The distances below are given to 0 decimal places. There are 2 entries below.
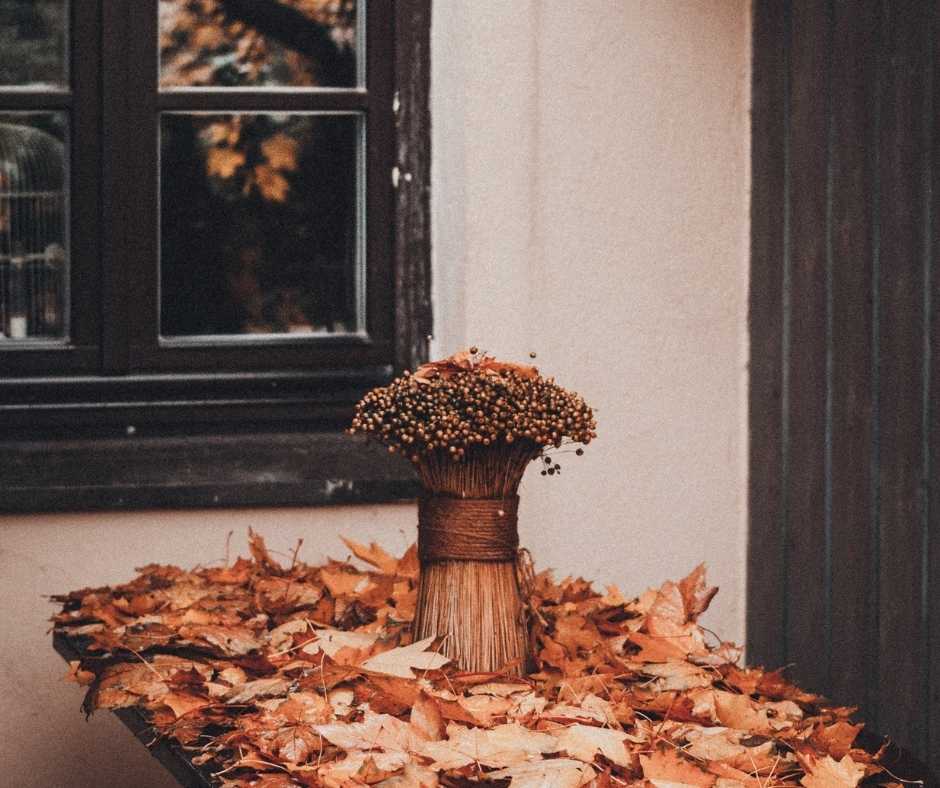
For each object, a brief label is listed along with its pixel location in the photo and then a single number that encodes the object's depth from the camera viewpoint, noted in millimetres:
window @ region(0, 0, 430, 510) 3990
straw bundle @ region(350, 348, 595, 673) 2930
